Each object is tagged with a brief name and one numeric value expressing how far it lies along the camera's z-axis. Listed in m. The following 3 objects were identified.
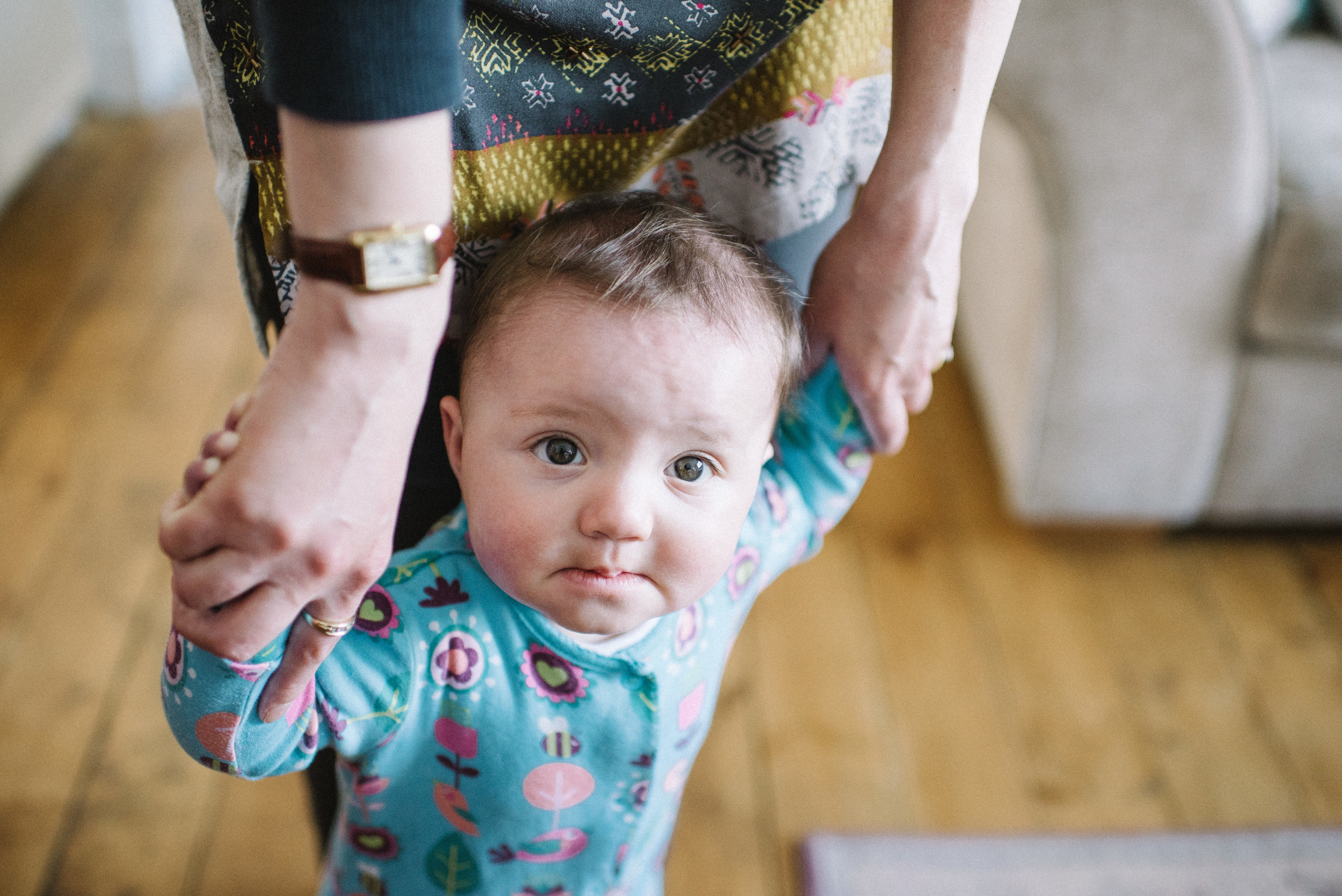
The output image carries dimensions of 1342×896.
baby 0.60
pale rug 1.15
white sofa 1.27
